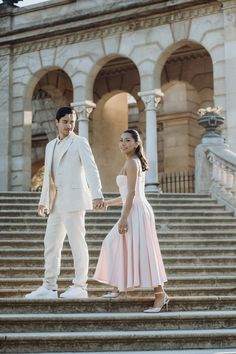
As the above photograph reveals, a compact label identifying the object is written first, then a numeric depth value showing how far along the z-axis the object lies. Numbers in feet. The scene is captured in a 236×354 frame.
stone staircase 20.29
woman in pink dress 22.40
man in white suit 23.04
